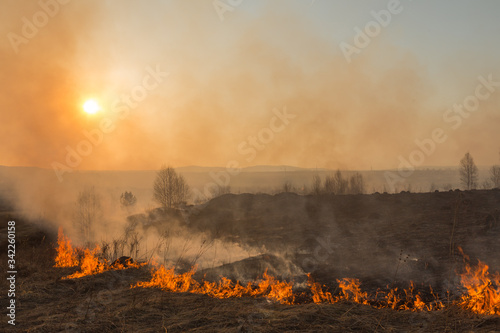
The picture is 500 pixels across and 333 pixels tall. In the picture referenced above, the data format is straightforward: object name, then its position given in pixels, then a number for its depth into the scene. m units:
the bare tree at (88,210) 28.53
